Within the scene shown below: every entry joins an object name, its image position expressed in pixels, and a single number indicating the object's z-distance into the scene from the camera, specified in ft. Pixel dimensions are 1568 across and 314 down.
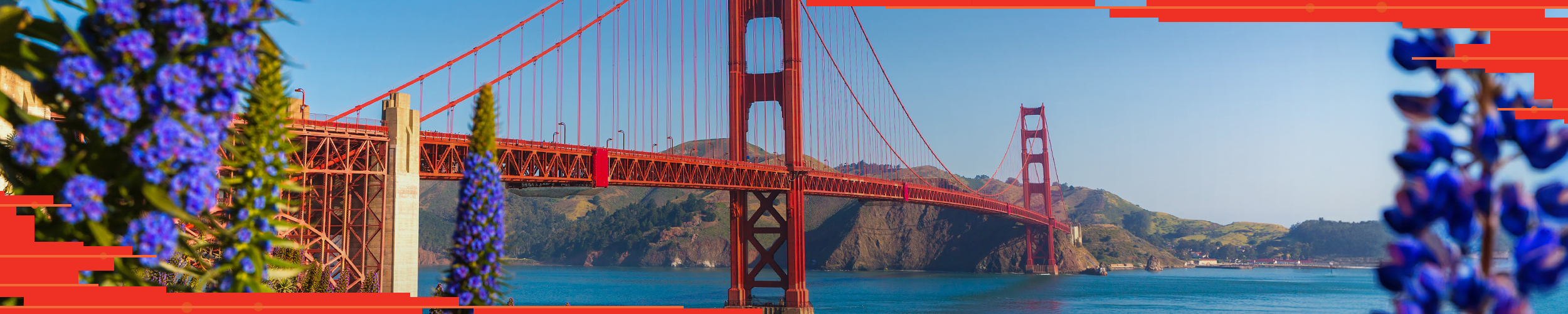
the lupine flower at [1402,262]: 8.66
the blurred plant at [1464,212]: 8.40
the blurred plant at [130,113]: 17.81
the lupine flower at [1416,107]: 8.73
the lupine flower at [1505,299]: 8.29
